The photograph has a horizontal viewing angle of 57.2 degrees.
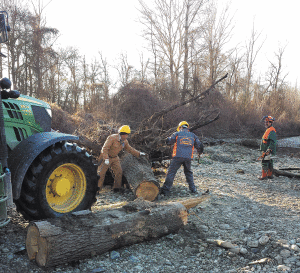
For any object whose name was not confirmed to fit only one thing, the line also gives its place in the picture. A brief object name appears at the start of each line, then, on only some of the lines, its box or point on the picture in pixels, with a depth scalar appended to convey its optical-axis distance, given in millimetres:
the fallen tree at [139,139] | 7562
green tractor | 3549
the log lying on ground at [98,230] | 2928
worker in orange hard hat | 8133
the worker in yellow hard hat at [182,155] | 6277
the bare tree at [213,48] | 23953
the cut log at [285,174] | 8430
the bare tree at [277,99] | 25578
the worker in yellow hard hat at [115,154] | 6176
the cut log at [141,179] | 5781
